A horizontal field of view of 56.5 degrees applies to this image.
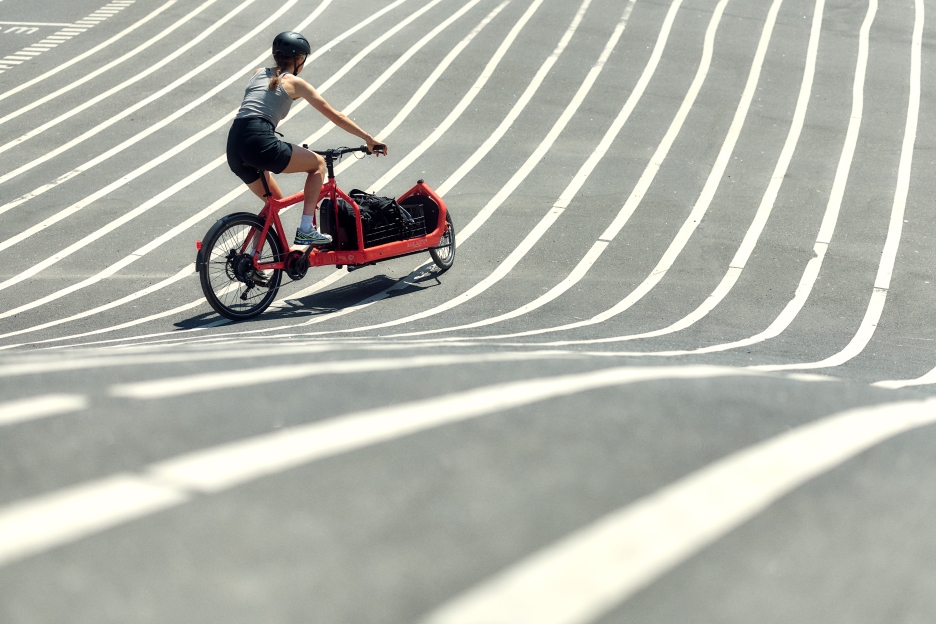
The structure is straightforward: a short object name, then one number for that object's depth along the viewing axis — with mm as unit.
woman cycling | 7016
